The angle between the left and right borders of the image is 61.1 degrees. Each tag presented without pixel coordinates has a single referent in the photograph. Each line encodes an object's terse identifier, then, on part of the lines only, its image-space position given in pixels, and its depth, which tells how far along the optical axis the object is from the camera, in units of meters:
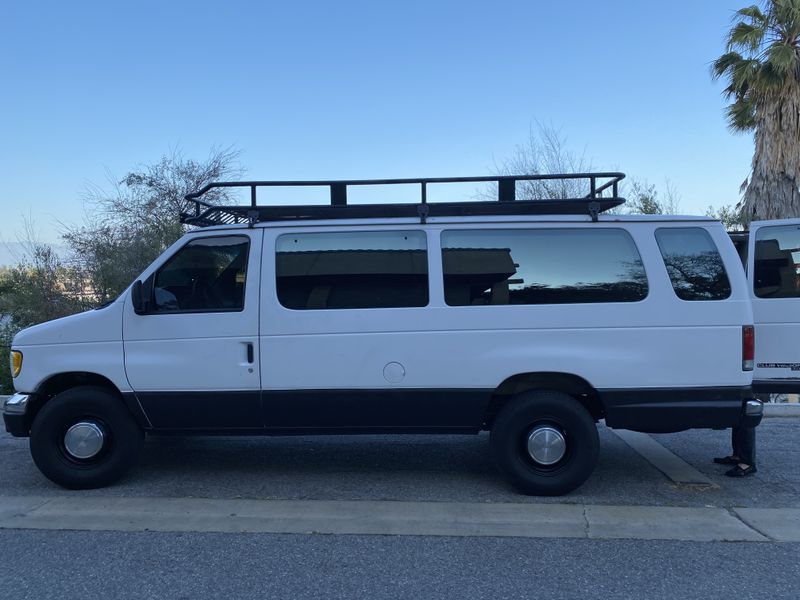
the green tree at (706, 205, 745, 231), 17.42
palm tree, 15.07
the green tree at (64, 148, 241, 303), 12.51
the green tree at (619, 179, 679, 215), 17.72
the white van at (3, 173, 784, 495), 5.15
